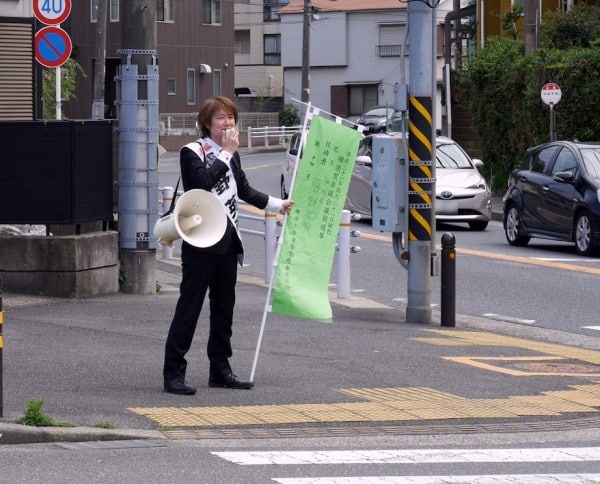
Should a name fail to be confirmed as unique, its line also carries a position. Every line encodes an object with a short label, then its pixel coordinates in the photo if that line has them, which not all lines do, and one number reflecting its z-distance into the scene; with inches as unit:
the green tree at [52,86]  1188.5
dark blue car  792.3
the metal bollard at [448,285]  516.4
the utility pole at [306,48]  2180.1
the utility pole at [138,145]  540.1
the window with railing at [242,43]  3058.6
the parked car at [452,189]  978.1
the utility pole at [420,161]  510.9
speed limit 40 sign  718.5
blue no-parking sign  709.3
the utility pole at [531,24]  1289.4
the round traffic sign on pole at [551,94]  1101.1
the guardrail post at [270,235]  638.5
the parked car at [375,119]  1958.7
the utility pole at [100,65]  1234.0
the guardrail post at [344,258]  593.3
